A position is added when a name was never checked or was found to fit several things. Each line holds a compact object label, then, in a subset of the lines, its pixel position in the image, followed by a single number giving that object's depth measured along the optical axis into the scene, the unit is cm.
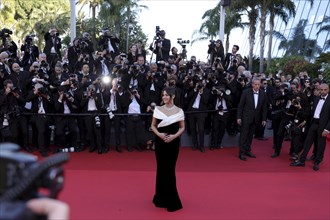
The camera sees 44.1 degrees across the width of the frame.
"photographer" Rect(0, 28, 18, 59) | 1001
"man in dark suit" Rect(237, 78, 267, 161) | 776
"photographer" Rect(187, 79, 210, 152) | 830
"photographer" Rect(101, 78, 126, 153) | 799
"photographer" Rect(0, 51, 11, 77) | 823
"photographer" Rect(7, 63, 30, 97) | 810
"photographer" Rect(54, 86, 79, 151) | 780
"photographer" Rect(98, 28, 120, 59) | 1063
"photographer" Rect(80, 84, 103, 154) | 787
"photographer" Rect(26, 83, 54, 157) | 767
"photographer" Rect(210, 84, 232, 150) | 838
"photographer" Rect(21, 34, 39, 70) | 1041
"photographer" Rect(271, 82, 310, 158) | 782
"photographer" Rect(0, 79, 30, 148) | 740
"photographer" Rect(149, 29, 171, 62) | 1052
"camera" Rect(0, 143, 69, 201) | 144
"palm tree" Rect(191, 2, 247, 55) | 2580
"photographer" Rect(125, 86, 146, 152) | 814
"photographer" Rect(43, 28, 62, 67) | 1056
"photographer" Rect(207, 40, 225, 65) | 1058
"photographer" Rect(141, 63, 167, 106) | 840
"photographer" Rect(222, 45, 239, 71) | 1007
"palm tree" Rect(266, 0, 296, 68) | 2200
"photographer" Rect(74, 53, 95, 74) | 940
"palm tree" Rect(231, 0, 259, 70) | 2236
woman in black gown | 482
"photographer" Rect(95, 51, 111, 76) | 948
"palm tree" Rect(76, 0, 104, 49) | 2577
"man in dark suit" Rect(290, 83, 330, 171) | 693
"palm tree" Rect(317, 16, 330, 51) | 2376
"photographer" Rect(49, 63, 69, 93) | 805
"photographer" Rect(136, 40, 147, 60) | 1016
